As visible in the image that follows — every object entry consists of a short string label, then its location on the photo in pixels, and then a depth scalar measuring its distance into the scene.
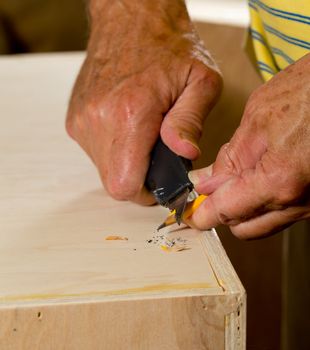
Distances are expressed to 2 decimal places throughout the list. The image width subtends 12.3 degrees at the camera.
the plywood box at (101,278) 0.77
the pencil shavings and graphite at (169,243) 0.83
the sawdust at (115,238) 0.83
